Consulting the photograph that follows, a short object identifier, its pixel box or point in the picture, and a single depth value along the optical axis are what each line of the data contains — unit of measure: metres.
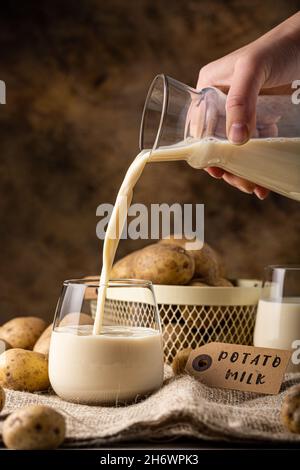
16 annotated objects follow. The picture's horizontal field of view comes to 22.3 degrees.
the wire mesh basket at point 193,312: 1.69
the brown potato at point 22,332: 1.74
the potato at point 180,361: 1.53
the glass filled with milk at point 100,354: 1.33
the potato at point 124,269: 1.79
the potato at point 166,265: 1.70
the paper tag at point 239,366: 1.43
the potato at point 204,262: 1.80
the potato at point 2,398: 1.23
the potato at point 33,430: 1.05
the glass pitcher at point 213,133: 1.37
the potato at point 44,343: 1.60
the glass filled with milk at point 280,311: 1.62
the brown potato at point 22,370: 1.43
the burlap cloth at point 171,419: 1.11
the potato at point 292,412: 1.14
